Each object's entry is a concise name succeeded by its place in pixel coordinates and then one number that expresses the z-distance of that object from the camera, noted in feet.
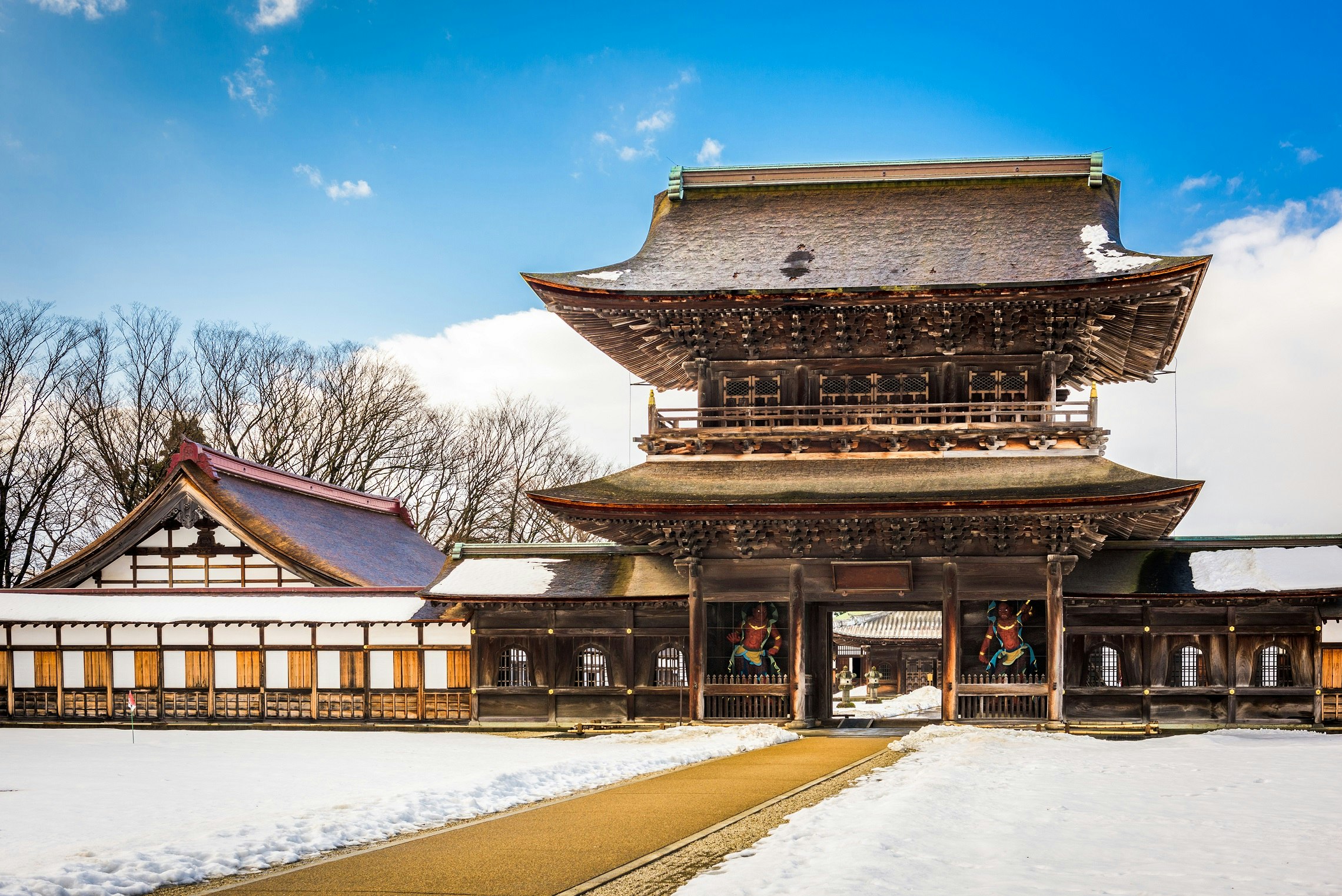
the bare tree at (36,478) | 157.89
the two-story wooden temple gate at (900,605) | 82.58
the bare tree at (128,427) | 165.89
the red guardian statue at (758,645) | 88.07
